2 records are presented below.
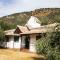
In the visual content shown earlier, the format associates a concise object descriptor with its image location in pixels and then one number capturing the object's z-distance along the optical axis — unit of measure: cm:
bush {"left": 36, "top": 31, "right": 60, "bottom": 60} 697
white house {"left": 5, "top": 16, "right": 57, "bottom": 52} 1258
